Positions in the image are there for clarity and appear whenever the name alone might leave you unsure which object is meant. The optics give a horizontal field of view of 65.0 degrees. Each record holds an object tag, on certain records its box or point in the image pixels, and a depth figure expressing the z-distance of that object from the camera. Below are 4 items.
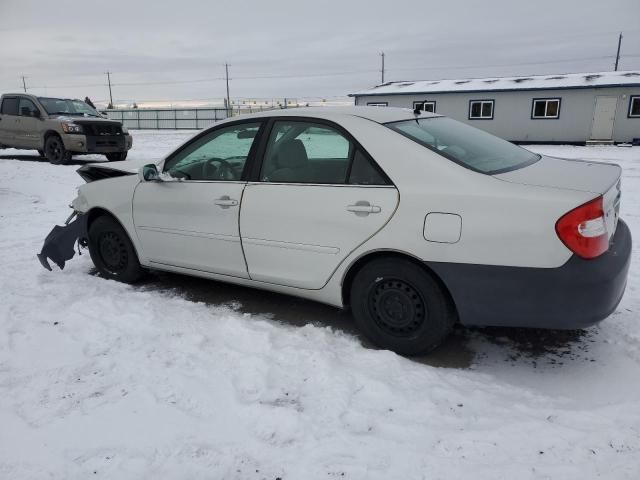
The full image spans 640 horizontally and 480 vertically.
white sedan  2.72
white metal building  22.02
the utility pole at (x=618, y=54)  53.56
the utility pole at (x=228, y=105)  36.70
